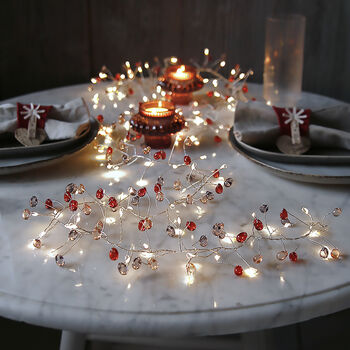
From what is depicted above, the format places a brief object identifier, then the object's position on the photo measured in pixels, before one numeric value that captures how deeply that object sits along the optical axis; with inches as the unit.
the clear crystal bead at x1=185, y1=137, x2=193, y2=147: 35.3
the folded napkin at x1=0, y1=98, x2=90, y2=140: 34.1
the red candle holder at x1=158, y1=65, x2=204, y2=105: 42.5
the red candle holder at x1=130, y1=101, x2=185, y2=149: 34.1
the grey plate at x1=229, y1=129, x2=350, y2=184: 29.0
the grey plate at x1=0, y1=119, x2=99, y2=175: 30.2
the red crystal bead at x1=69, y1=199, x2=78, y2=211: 27.0
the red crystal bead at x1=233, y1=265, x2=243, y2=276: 22.9
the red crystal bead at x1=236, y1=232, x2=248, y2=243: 24.8
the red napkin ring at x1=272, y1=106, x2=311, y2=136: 34.6
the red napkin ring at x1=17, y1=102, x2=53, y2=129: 34.9
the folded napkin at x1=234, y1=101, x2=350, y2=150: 33.4
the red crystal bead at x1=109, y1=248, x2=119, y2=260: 23.7
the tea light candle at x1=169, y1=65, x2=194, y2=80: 43.3
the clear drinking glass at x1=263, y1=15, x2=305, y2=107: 46.7
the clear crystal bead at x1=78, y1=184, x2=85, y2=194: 29.2
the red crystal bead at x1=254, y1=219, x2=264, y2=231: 25.4
